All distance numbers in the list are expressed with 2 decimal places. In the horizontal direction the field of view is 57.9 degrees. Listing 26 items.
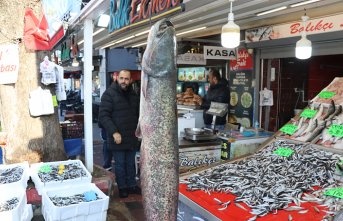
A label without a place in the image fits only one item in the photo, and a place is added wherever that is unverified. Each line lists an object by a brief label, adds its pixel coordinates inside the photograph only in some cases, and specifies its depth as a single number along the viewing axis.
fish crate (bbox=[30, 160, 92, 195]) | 4.29
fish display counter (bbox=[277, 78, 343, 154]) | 4.55
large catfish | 1.75
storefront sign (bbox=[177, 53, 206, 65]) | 9.84
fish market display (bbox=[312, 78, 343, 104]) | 5.17
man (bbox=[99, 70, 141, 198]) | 5.82
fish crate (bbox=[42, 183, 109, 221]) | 3.68
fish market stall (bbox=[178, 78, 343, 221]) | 3.13
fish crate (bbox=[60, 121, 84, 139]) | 6.85
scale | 6.84
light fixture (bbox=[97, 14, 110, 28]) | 5.80
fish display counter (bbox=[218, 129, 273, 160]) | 6.00
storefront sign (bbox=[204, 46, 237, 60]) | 9.39
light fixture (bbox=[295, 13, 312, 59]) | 6.20
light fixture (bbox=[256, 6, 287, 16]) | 6.72
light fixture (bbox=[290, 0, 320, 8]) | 6.08
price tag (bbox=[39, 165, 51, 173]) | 4.74
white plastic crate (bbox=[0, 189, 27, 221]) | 3.43
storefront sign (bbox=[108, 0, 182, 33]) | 2.50
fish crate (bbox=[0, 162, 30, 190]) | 4.12
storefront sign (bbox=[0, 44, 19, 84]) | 5.06
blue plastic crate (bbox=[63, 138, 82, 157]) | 6.62
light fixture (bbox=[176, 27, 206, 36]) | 9.56
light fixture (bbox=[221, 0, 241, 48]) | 5.18
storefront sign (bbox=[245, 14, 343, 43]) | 6.74
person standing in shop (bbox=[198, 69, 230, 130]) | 8.45
